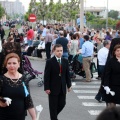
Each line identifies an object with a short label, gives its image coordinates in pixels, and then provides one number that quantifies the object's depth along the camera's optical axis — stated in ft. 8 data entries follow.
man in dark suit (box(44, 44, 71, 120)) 24.00
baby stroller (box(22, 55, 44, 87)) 39.42
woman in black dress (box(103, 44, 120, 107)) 23.17
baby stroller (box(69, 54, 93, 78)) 47.37
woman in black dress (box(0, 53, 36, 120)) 14.73
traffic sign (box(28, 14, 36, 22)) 110.73
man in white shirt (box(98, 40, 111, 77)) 38.63
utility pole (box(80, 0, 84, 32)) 87.04
